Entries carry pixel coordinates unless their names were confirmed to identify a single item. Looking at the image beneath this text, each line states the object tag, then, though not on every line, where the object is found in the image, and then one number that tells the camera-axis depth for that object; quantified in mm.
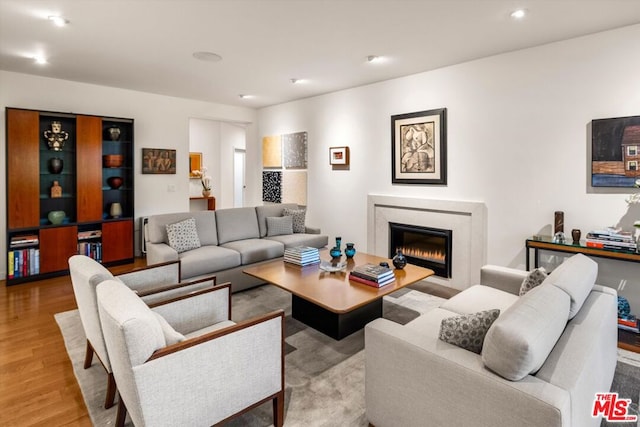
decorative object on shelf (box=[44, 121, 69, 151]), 4809
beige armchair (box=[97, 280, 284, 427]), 1446
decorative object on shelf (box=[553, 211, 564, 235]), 3394
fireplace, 4391
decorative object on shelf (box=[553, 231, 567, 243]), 3276
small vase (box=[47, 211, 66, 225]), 4758
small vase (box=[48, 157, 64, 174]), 4823
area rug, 2033
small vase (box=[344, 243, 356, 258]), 3619
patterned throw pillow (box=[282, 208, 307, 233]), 5336
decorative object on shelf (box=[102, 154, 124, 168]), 5324
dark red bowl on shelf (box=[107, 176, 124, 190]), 5383
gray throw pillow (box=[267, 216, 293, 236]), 5105
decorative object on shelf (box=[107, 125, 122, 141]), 5312
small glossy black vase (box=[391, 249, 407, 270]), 3302
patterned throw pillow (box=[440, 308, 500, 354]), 1617
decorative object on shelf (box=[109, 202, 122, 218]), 5355
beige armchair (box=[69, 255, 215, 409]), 1932
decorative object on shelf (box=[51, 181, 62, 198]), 4824
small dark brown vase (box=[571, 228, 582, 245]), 3219
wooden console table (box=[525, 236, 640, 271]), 2861
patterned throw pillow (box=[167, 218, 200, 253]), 4078
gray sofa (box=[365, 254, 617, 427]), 1311
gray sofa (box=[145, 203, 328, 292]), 3898
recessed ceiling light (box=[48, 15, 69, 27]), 2926
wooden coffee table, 2588
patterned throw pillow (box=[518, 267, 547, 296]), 2273
